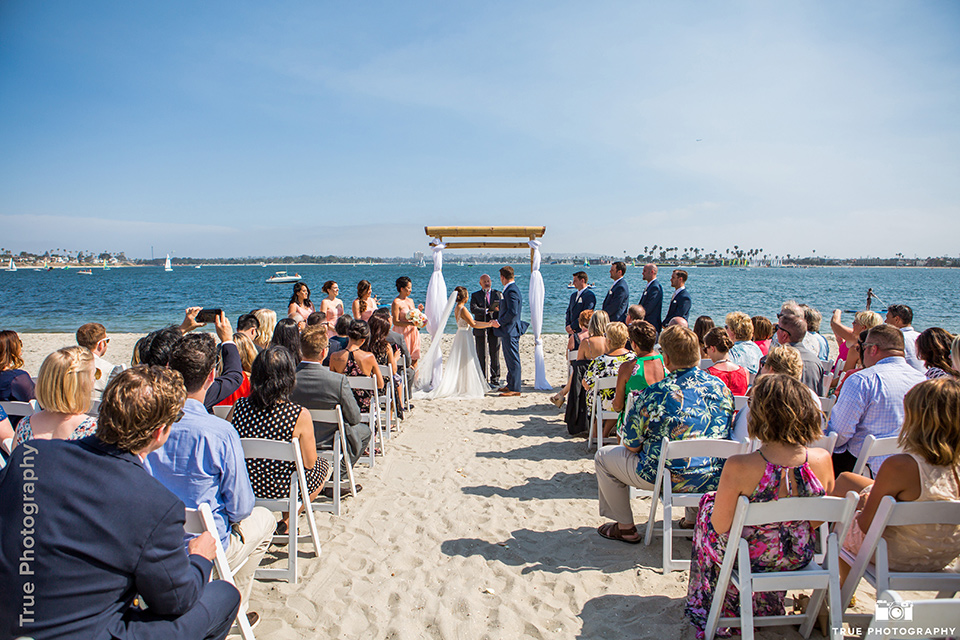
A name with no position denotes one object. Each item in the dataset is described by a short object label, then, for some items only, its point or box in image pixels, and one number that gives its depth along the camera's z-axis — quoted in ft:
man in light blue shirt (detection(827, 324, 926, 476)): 10.83
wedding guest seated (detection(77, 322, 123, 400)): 13.43
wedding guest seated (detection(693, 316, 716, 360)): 17.08
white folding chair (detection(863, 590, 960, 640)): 4.38
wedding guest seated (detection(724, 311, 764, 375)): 16.31
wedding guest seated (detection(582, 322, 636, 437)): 16.72
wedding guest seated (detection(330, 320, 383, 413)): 17.22
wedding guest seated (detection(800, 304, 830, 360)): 19.13
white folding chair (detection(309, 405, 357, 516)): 12.53
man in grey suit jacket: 13.11
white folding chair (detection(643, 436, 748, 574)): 10.07
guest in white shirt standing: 16.47
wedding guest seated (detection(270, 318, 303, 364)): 15.24
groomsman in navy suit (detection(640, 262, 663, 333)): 26.35
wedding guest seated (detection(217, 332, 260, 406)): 15.15
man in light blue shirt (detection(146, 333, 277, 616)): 8.28
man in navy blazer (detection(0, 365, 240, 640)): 4.84
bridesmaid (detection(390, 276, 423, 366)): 25.49
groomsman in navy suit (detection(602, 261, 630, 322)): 26.55
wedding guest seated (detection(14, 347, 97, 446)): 8.25
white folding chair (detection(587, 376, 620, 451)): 16.71
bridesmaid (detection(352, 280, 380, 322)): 23.28
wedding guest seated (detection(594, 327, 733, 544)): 10.87
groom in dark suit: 27.45
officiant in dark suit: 27.84
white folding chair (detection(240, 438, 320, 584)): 10.00
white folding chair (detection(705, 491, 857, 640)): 7.27
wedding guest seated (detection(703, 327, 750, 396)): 14.19
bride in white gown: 27.02
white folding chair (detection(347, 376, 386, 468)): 16.67
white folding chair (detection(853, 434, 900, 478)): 9.80
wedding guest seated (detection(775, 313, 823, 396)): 14.64
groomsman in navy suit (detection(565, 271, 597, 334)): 26.04
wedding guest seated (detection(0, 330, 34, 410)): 12.53
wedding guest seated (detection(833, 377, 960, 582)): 7.38
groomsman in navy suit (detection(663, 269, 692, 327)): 24.82
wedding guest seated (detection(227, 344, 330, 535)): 10.78
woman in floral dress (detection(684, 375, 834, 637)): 7.55
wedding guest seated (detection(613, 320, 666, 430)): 14.02
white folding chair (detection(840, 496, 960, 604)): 7.37
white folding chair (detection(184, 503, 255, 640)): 6.89
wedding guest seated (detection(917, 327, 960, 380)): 12.03
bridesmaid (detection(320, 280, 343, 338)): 24.60
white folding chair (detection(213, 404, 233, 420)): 12.12
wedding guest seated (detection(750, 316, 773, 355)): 17.79
